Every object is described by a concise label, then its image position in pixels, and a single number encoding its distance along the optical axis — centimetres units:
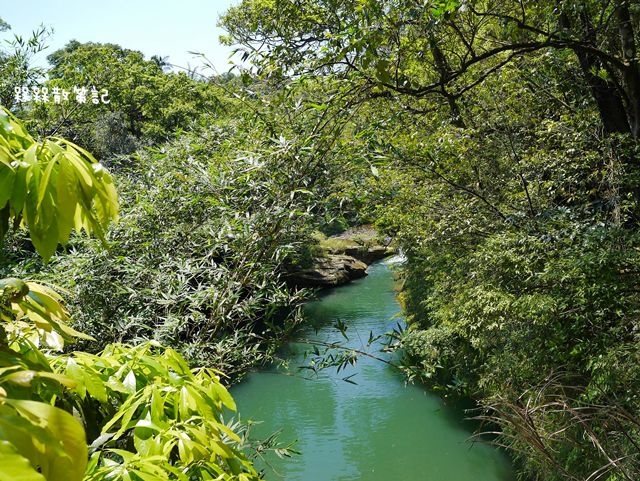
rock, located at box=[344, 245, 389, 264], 1981
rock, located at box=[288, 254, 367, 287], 1703
